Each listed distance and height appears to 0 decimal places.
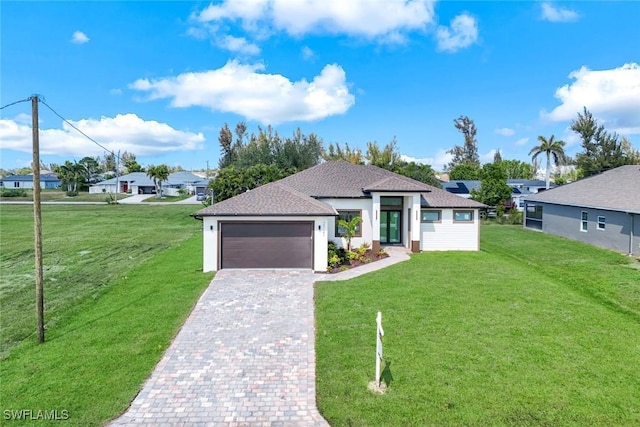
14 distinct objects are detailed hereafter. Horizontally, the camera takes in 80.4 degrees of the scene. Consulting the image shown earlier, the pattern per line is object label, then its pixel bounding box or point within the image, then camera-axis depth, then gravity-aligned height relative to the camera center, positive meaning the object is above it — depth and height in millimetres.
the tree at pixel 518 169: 79562 +7084
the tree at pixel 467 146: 82250 +12404
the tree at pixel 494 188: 36156 +1416
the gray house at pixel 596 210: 20281 -481
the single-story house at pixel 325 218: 15406 -701
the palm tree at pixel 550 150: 41938 +5945
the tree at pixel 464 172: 64312 +5318
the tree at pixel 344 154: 50625 +6702
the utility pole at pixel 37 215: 9172 -293
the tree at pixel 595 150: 44812 +6564
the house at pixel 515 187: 46188 +2227
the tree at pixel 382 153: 50375 +6810
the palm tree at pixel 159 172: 60250 +4966
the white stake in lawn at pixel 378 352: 6809 -2687
